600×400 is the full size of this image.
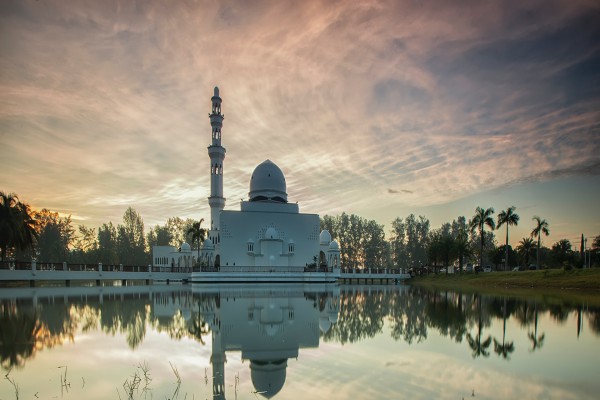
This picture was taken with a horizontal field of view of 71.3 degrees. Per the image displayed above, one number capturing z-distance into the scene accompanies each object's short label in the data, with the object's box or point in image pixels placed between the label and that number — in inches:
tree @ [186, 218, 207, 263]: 2200.1
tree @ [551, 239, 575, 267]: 2605.8
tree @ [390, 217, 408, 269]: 3838.6
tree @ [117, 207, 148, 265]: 3348.9
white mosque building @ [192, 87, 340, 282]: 2085.4
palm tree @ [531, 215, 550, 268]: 2247.0
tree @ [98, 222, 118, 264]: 2987.2
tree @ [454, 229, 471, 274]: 2317.9
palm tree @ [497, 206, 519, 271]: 2185.0
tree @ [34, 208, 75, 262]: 2775.6
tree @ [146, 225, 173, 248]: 3880.4
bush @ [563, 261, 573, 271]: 1508.4
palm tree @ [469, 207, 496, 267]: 2311.8
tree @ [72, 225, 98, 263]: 3260.8
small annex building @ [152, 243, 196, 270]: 2447.1
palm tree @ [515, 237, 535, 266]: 2869.1
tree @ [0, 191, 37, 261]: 1577.3
